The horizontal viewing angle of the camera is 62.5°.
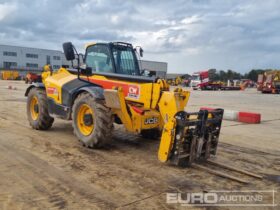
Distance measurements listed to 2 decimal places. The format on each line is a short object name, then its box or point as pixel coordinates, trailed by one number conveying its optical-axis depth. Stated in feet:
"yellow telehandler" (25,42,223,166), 13.19
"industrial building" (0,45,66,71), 228.12
